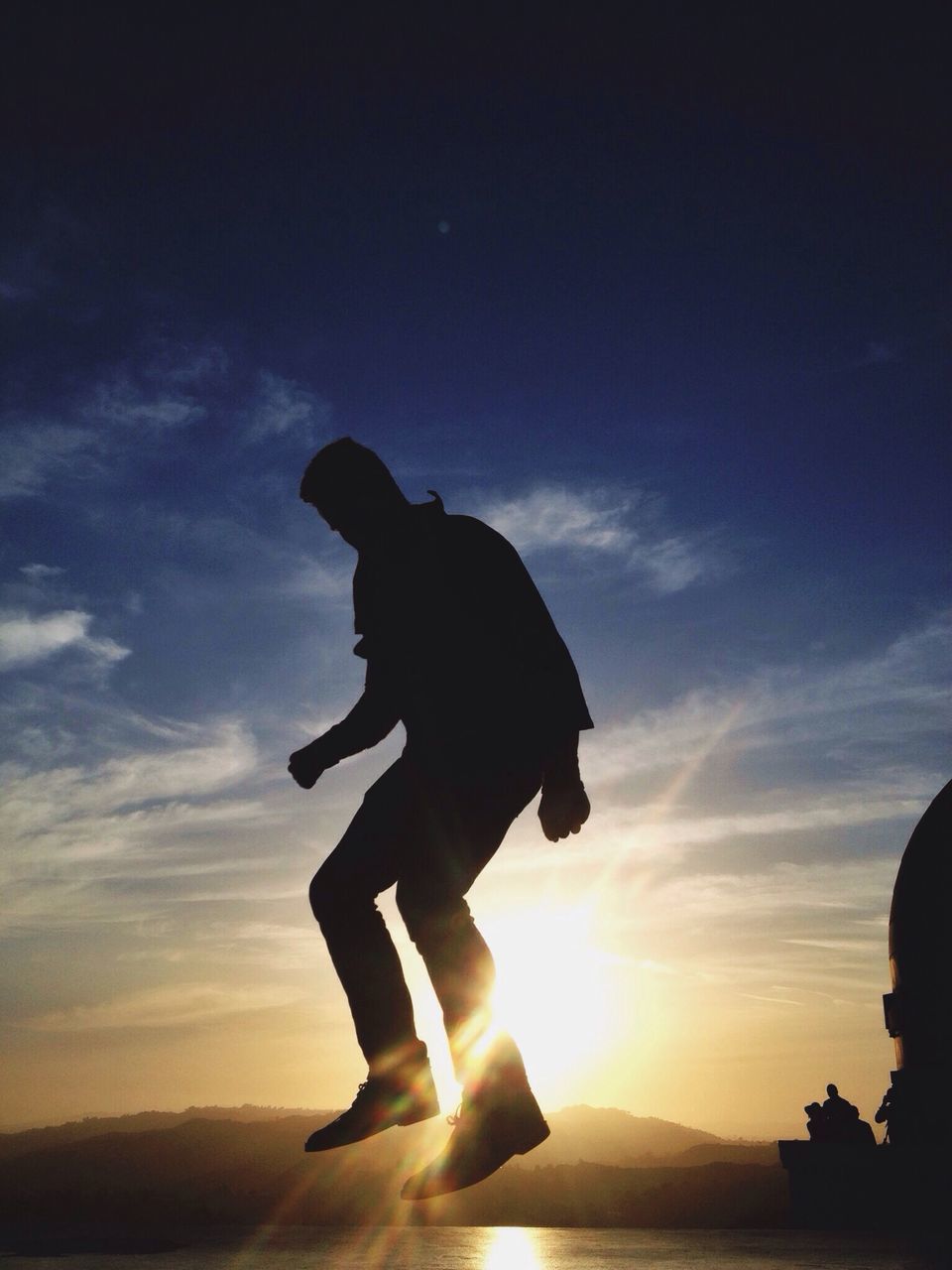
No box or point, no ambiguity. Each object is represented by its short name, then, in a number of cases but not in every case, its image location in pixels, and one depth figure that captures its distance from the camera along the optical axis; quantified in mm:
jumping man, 4125
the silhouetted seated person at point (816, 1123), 15500
